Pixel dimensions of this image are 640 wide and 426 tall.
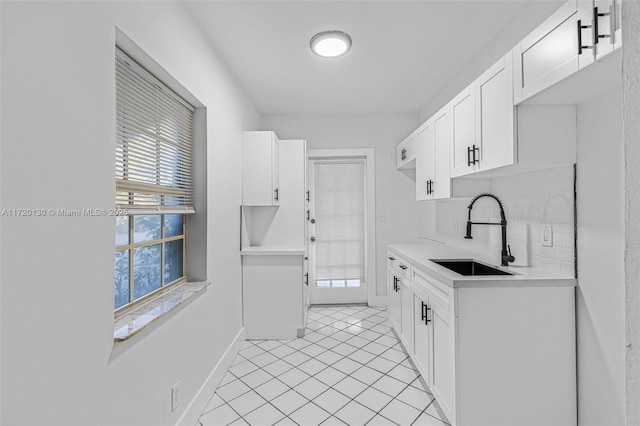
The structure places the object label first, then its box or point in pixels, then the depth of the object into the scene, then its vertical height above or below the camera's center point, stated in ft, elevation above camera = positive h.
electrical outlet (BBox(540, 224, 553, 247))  6.18 -0.41
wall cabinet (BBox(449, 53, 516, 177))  5.64 +1.83
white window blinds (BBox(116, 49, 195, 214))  4.79 +1.26
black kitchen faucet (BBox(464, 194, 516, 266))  7.03 -0.58
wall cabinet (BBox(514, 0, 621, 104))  3.74 +2.27
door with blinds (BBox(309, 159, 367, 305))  14.02 -0.78
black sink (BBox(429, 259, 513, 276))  8.09 -1.34
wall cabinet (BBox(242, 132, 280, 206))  10.57 +1.53
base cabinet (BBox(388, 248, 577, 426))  5.54 -2.46
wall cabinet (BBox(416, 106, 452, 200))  8.32 +1.59
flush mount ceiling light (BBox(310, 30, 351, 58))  7.43 +4.10
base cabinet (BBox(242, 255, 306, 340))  10.27 -2.64
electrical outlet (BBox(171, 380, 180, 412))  5.41 -3.10
